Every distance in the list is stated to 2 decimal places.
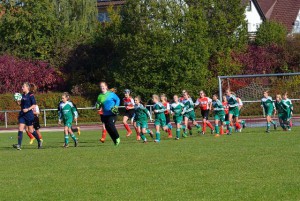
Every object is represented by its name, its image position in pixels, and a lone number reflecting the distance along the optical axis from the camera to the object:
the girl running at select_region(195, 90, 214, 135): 31.67
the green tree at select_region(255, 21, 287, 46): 67.44
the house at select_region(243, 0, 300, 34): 84.57
